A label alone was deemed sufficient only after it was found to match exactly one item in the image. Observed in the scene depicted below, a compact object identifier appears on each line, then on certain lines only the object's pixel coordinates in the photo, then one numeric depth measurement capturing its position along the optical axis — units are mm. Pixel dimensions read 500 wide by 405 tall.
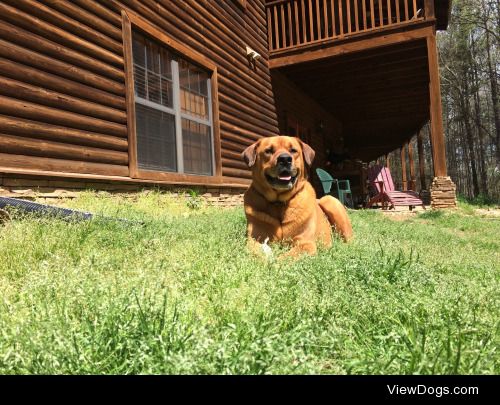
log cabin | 4277
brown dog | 2902
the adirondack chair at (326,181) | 9844
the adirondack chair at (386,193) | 10461
